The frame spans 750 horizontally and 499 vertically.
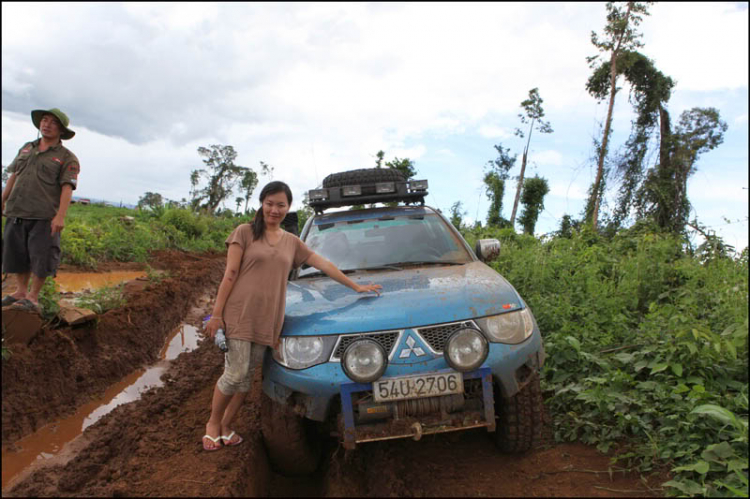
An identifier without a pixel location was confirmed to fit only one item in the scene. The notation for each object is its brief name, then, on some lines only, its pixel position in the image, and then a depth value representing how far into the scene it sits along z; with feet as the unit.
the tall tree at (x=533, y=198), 94.22
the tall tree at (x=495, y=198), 91.09
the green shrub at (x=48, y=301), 14.89
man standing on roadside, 13.91
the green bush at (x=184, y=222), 49.14
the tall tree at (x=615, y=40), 83.35
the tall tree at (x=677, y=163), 78.79
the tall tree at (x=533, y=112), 104.22
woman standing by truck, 9.78
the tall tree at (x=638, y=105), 86.94
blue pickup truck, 8.59
